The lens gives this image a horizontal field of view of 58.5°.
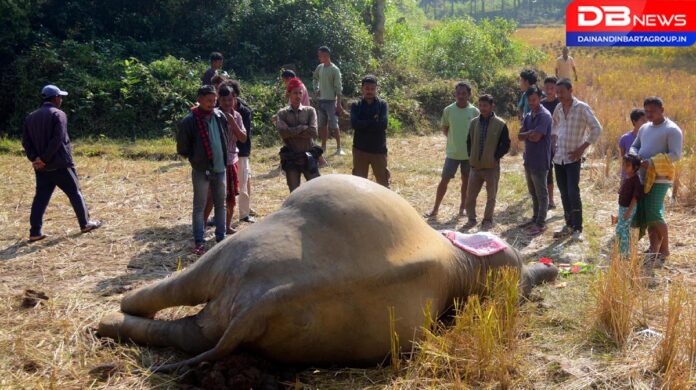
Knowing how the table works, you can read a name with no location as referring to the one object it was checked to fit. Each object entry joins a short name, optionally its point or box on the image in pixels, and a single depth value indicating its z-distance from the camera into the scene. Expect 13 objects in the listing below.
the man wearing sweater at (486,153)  7.45
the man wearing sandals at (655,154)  6.14
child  6.13
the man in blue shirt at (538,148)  7.41
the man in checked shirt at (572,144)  7.19
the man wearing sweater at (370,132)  7.65
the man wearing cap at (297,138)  7.08
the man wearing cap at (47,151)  6.96
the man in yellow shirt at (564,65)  13.75
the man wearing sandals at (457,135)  7.98
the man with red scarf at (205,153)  6.32
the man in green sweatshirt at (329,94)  11.42
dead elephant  3.73
